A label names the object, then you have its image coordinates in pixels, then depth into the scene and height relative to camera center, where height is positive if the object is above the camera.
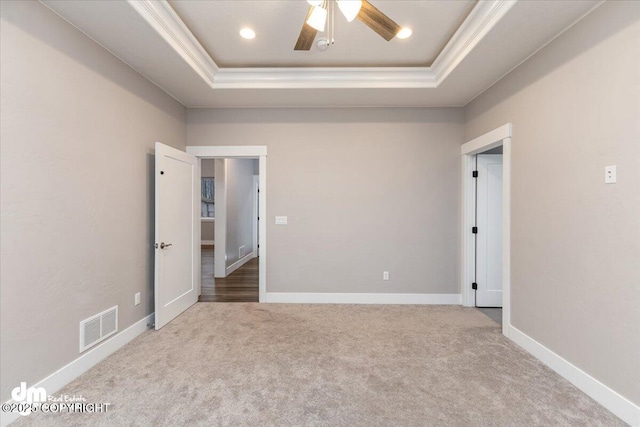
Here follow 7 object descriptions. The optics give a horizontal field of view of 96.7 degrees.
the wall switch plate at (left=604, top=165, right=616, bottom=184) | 1.84 +0.26
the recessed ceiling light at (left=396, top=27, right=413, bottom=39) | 2.47 +1.59
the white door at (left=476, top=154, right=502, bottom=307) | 3.66 -0.08
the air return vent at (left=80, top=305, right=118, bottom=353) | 2.24 -0.97
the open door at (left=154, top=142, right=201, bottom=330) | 2.98 -0.25
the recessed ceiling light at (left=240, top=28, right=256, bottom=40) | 2.47 +1.58
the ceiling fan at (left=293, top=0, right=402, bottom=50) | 1.62 +1.21
